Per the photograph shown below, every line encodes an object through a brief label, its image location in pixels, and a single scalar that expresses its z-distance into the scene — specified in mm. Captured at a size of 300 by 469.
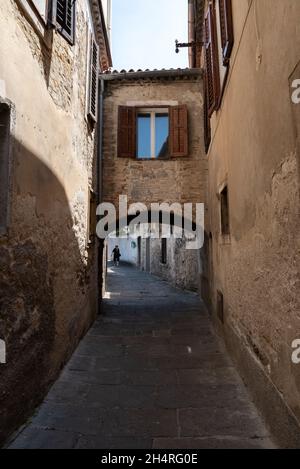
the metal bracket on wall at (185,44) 8739
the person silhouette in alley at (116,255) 26695
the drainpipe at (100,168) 8078
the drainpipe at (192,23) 8348
